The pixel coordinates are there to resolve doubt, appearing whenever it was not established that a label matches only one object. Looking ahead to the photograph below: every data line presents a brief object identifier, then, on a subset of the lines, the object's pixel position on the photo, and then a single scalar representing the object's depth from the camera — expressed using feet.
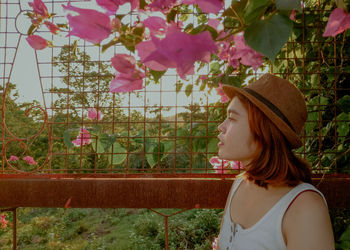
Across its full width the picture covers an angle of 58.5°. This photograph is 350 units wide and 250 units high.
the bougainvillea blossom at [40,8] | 2.19
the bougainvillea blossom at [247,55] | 1.68
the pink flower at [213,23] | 1.32
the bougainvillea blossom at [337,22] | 1.40
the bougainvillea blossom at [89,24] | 1.12
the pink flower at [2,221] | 8.43
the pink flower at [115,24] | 1.20
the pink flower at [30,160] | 4.46
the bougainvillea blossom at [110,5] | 1.20
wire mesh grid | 3.17
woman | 2.40
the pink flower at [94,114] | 3.26
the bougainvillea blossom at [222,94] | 2.95
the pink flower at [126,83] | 1.38
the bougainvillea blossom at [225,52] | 2.46
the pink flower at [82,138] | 3.25
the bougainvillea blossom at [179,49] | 0.95
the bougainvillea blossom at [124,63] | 1.31
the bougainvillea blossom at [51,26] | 2.07
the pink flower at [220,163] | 3.76
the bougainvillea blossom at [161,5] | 1.27
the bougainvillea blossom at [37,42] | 1.84
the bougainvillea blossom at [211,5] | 1.10
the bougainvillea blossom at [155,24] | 1.18
